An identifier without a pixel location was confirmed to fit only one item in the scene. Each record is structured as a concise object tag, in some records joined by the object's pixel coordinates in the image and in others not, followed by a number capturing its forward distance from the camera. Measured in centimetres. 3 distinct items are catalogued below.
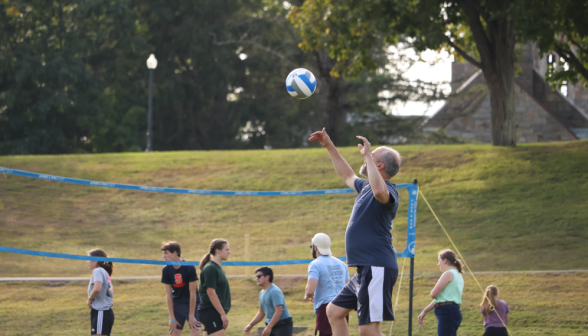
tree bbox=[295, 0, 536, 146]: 4062
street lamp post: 5522
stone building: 8381
